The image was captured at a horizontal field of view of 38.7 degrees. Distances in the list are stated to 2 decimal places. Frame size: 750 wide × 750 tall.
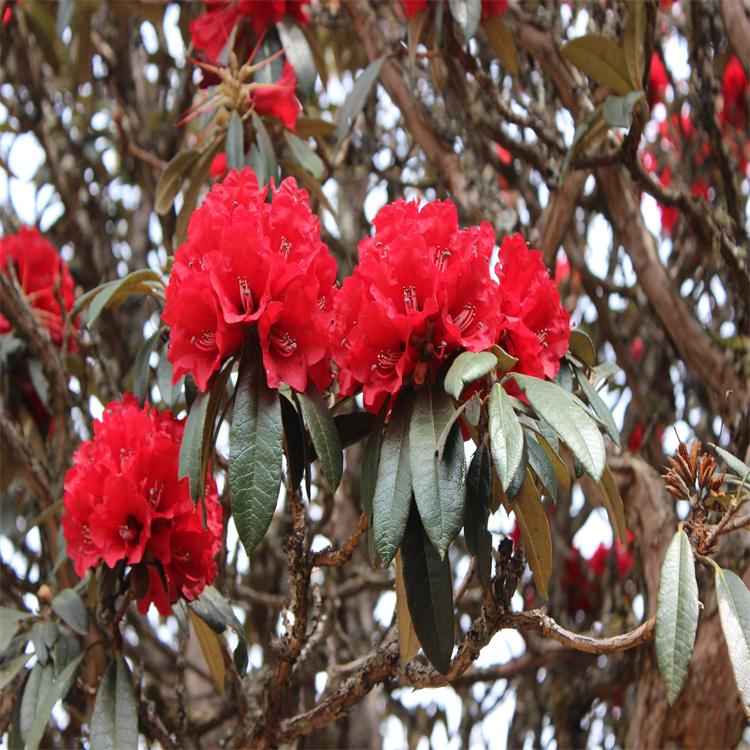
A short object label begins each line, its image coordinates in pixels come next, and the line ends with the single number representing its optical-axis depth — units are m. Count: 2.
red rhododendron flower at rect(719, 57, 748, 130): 2.16
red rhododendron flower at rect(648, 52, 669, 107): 2.06
